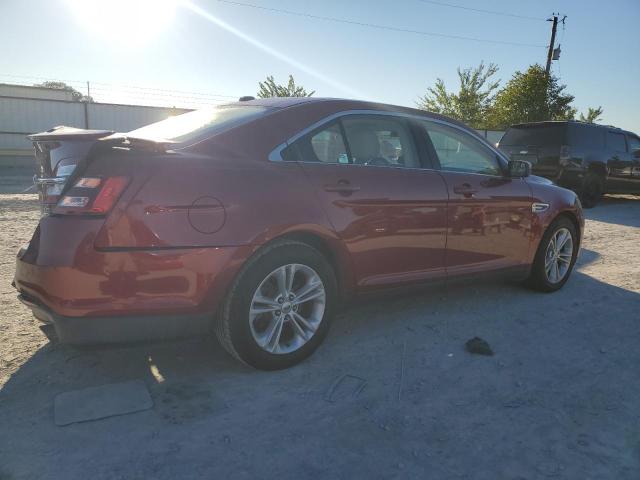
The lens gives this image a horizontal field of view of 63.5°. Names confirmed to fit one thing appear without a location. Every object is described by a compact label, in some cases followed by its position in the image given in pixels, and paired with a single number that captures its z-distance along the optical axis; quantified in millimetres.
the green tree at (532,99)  28141
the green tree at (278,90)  26367
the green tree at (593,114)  48125
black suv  10828
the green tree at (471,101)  30969
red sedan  2477
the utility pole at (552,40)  30394
